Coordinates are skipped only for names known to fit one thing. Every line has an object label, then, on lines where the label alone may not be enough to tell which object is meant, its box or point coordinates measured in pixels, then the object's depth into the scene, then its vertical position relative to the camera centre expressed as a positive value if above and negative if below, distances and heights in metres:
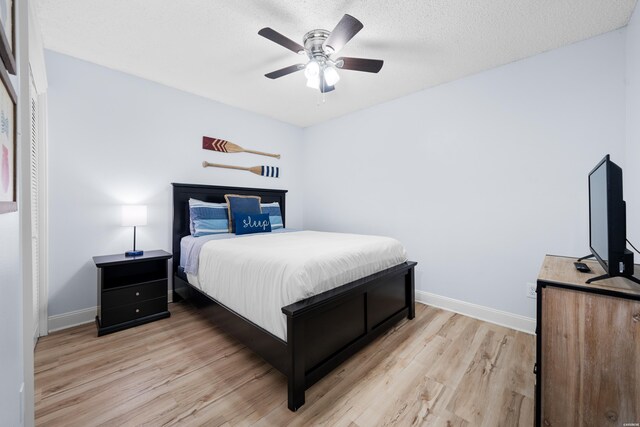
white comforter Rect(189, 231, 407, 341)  1.70 -0.43
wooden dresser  1.09 -0.63
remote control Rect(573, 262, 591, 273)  1.47 -0.34
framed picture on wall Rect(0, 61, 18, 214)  0.76 +0.21
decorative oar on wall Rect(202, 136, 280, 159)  3.47 +0.91
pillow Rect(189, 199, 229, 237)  3.08 -0.08
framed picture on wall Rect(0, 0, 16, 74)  0.75 +0.62
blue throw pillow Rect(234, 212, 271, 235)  3.21 -0.15
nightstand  2.40 -0.75
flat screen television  1.19 -0.08
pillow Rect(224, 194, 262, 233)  3.34 +0.09
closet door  2.22 +0.12
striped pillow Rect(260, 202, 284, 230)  3.81 -0.02
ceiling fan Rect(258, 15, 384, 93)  1.89 +1.19
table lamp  2.60 -0.04
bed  1.57 -0.85
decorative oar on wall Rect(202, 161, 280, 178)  3.52 +0.64
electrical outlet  2.43 -0.75
